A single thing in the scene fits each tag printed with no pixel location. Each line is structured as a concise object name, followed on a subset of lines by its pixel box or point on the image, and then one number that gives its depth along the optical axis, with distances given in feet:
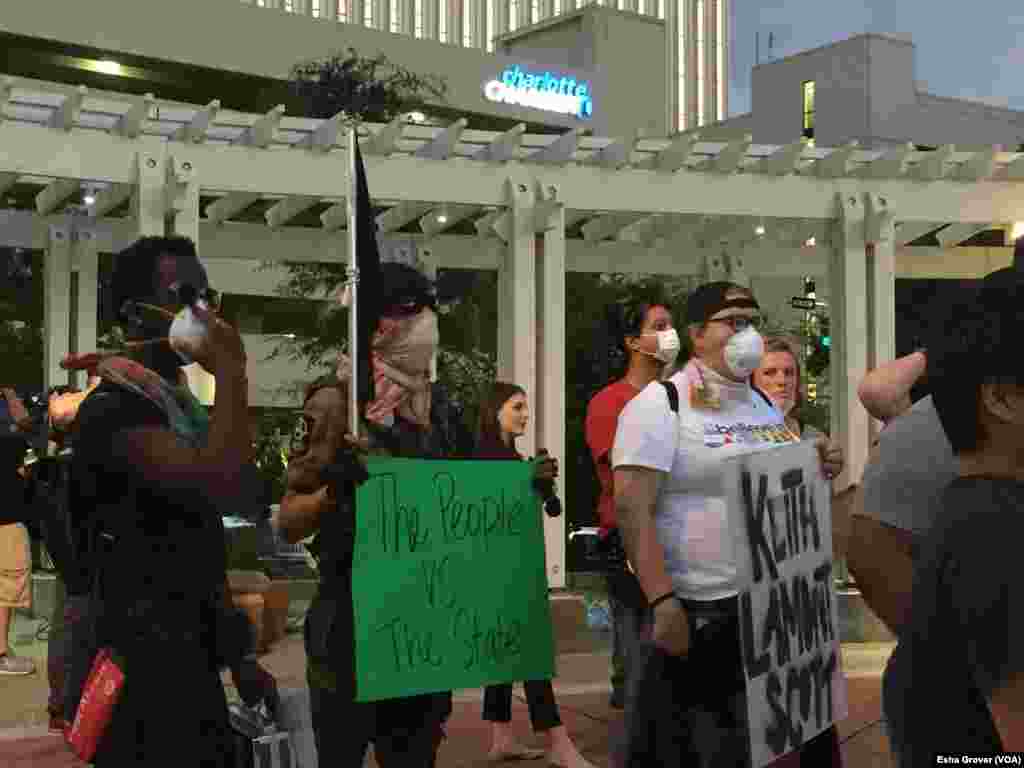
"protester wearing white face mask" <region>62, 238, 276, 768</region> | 9.39
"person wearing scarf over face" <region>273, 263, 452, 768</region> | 13.12
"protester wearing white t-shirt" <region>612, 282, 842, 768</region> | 13.19
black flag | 12.55
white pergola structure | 39.01
